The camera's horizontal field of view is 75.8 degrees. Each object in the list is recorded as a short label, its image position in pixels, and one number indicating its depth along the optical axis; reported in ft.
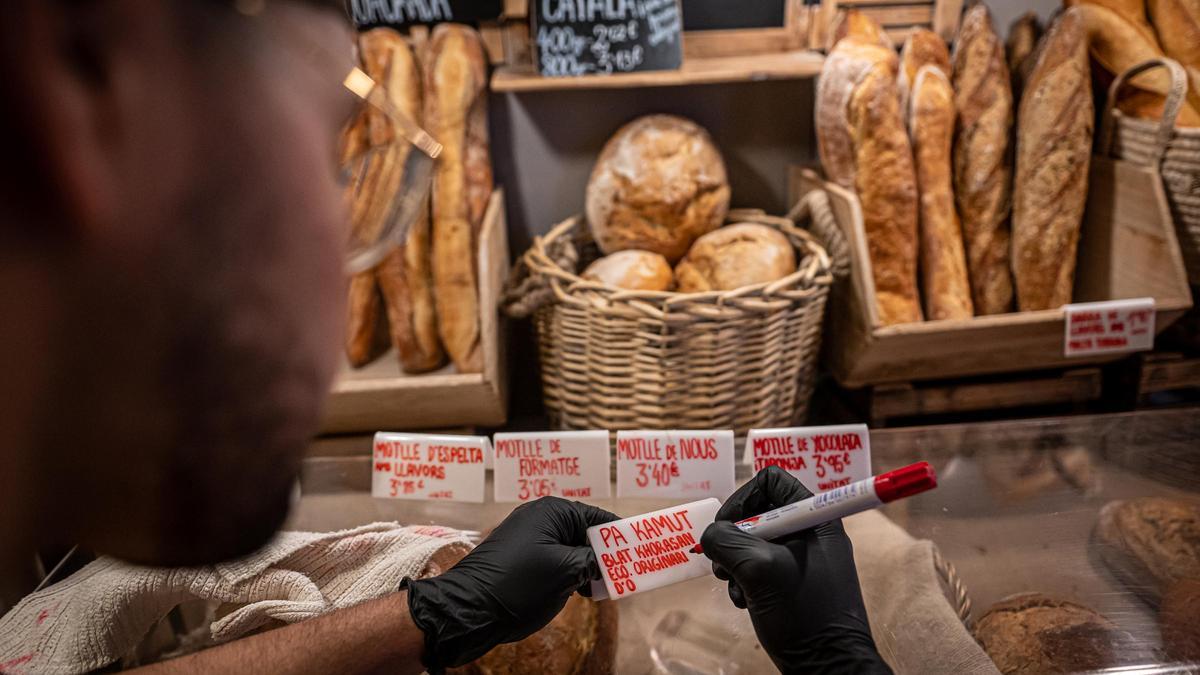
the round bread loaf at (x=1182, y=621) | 3.32
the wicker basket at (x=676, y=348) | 5.26
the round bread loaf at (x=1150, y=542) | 3.79
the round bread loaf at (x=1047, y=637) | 3.34
